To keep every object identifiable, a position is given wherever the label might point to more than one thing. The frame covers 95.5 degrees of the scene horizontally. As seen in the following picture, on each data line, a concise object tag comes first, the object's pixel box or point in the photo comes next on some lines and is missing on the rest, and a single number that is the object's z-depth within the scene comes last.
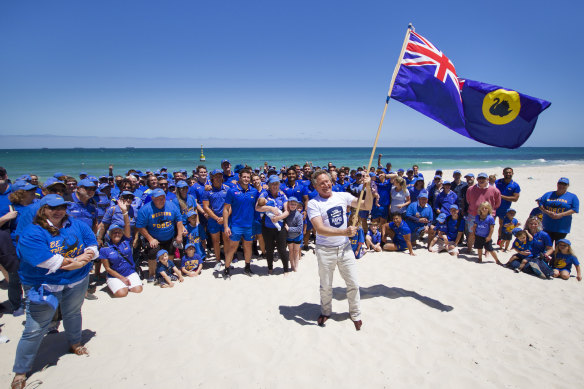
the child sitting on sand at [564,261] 5.20
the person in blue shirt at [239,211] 5.28
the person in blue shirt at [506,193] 7.10
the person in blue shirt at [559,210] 5.59
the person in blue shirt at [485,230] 6.08
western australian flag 4.20
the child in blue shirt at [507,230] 6.70
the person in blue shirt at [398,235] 6.69
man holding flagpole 3.51
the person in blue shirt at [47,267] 2.74
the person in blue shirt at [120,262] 4.83
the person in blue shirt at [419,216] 7.03
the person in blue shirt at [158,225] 5.02
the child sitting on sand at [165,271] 5.11
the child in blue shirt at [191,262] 5.54
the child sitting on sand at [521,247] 5.62
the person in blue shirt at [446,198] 7.27
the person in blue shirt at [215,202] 5.83
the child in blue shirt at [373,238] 7.05
